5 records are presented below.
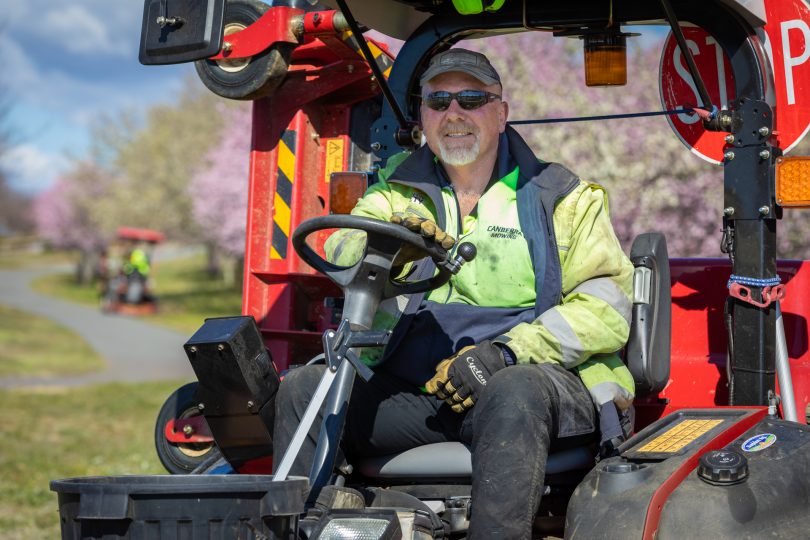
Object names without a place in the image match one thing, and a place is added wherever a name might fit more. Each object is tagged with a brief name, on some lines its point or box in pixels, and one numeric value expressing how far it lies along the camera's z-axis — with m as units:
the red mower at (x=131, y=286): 69.56
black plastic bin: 4.67
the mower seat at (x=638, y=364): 6.13
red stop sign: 6.82
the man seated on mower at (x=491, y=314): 5.76
